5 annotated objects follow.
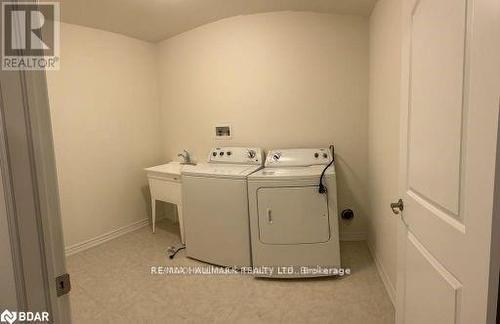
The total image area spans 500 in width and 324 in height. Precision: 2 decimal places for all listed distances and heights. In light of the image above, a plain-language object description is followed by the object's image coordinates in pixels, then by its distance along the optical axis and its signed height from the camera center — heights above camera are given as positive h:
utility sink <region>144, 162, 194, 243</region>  2.82 -0.55
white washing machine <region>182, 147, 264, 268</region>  2.27 -0.71
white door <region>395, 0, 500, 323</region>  0.64 -0.10
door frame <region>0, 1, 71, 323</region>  0.63 -0.12
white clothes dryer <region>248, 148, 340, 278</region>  2.12 -0.75
